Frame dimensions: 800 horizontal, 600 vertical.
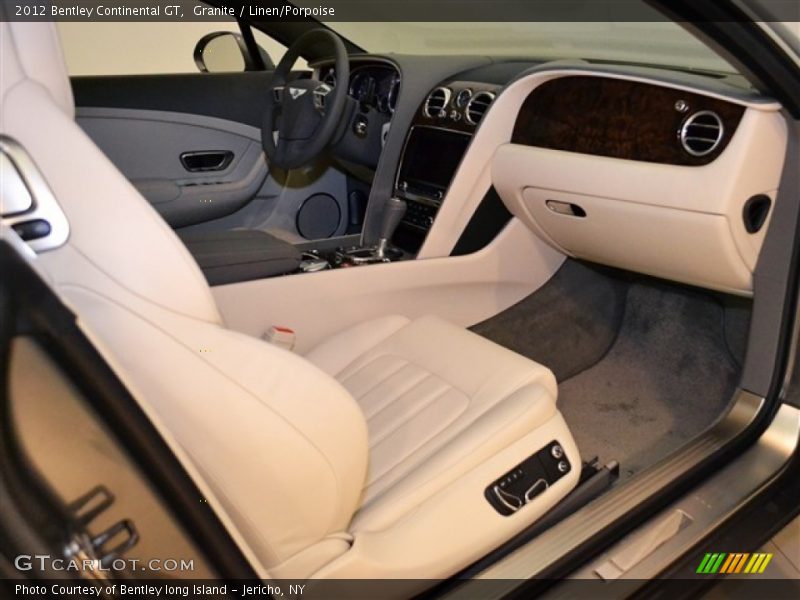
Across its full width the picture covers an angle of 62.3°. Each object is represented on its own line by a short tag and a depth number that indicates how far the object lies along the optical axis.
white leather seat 0.63
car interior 0.64
